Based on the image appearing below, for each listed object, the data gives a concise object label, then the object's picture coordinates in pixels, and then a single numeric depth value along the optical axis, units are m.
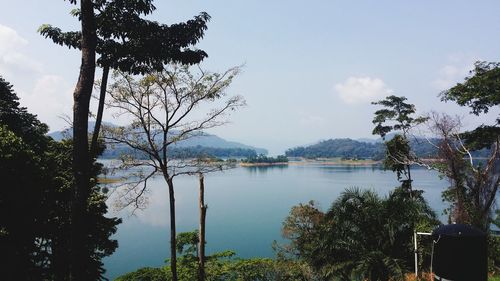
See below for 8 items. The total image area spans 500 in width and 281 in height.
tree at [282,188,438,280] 11.12
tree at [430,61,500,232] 15.68
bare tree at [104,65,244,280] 13.77
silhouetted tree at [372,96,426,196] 22.66
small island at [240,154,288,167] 175.25
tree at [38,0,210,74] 6.53
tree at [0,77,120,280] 11.77
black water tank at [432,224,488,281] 6.58
